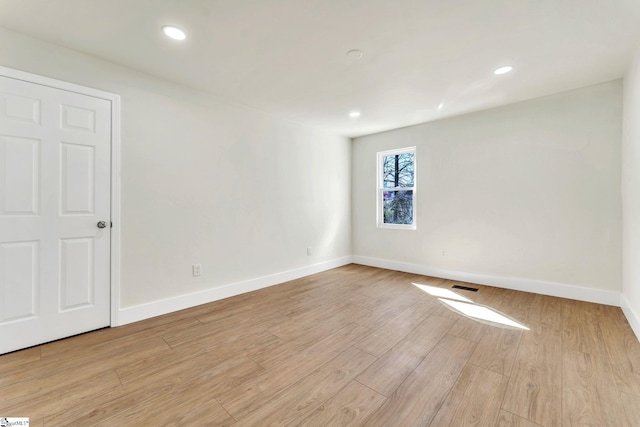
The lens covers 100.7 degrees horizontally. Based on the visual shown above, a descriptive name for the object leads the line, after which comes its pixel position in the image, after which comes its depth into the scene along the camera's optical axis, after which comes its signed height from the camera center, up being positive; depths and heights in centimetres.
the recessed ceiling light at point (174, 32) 204 +141
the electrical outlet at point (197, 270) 306 -67
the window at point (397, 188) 462 +46
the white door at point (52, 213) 208 -1
